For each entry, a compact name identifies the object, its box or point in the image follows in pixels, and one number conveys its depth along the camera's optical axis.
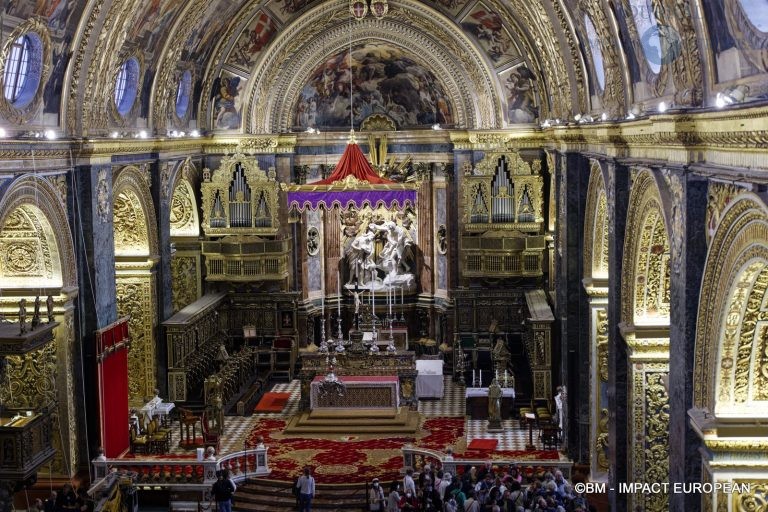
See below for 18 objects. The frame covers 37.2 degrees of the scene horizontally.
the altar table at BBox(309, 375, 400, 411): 26.31
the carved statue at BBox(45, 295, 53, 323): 17.05
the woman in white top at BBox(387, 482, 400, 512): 19.38
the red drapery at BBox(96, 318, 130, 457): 22.33
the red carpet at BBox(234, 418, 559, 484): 22.36
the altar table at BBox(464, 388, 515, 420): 26.56
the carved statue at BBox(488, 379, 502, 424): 25.67
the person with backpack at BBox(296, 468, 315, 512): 20.06
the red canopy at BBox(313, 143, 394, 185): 26.30
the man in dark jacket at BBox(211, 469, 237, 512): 19.56
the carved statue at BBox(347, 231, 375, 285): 32.72
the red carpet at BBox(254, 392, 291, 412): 27.81
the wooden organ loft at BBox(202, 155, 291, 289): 30.48
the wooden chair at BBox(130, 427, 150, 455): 23.98
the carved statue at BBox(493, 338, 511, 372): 27.14
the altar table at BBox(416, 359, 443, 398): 28.59
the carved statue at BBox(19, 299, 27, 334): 16.48
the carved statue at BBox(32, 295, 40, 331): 16.88
